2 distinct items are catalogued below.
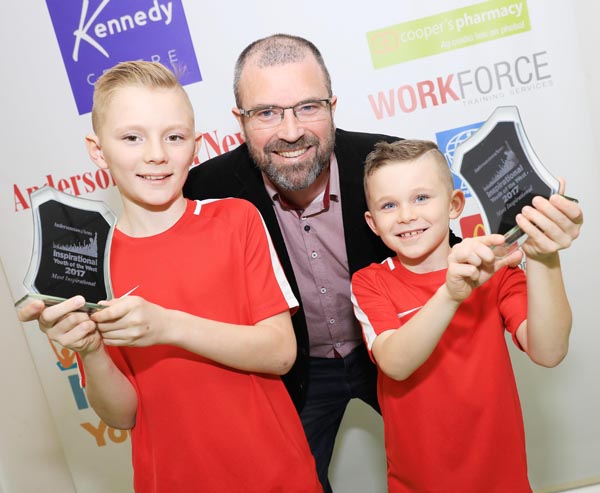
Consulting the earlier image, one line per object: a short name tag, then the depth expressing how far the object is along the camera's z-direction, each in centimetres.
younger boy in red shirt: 140
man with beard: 183
